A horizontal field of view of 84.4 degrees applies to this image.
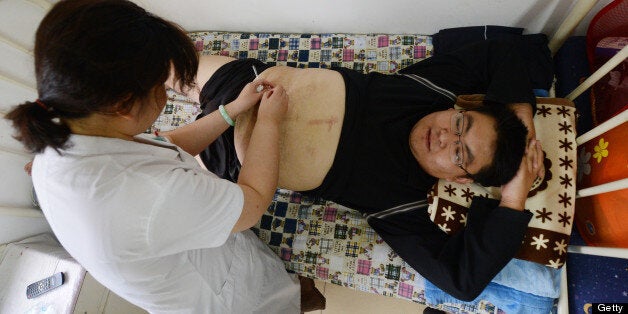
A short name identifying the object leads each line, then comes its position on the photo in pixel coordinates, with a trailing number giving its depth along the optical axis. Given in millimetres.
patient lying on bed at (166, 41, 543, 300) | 1069
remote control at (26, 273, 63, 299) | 1485
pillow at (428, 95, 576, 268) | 1036
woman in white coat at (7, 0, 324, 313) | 599
